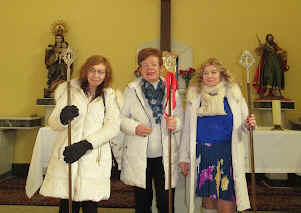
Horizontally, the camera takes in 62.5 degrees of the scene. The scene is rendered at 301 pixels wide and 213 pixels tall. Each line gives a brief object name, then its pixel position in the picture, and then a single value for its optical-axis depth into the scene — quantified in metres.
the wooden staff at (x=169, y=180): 1.61
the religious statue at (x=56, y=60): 4.03
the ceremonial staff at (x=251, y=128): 1.55
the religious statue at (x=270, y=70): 3.79
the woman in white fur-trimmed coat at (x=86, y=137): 1.47
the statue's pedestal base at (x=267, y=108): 3.65
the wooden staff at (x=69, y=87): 1.42
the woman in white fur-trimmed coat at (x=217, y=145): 1.72
